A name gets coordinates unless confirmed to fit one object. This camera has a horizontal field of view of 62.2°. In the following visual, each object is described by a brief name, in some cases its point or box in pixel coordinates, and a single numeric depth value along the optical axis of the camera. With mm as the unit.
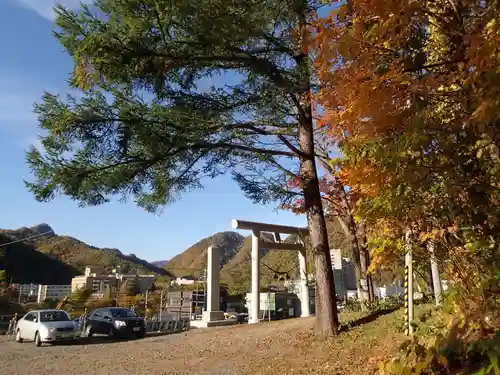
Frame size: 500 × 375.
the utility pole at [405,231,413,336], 6840
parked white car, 15727
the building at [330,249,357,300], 25953
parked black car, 17172
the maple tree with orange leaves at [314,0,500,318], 3766
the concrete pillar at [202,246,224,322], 17281
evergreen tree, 8023
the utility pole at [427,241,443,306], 7945
